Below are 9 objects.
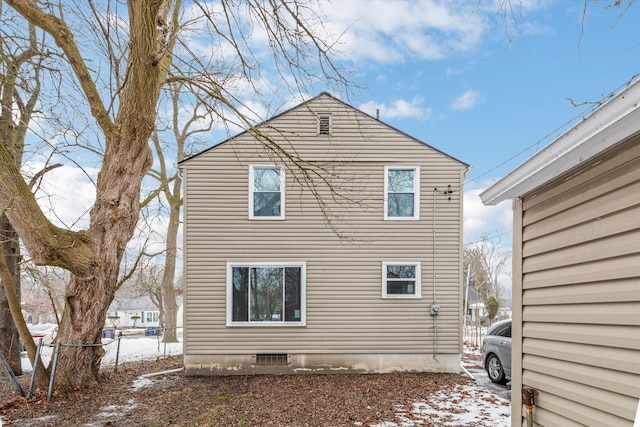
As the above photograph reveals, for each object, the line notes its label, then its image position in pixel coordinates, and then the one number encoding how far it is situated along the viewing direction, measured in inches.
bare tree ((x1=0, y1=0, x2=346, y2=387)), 188.2
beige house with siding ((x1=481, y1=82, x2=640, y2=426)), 73.5
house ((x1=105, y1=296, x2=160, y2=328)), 1609.6
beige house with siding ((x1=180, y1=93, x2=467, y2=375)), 320.8
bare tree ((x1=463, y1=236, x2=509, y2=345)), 951.6
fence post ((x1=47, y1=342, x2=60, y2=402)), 239.9
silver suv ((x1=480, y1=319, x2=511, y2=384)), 293.3
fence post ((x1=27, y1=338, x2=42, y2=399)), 242.4
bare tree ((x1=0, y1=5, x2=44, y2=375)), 235.6
